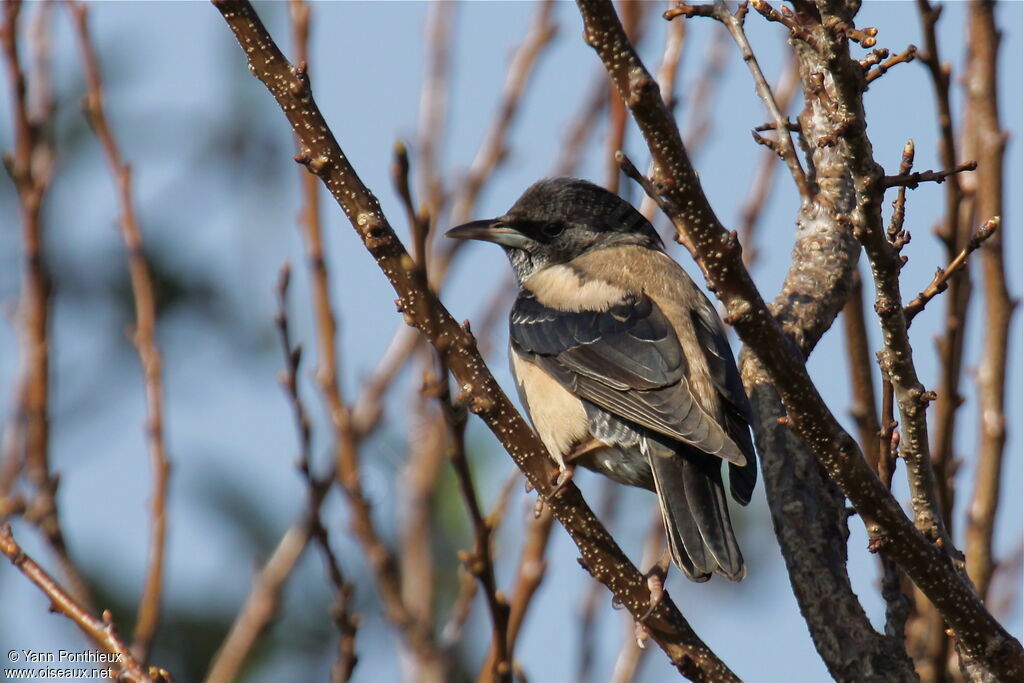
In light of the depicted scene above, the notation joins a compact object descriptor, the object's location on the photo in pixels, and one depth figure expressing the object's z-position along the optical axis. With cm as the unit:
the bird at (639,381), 802
